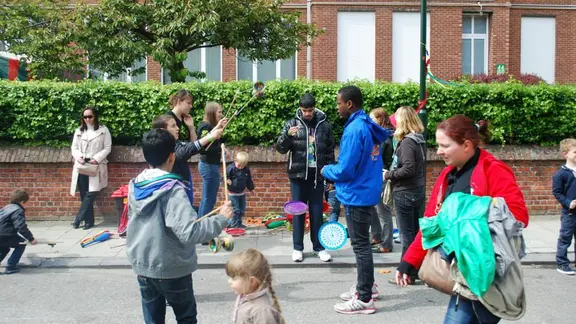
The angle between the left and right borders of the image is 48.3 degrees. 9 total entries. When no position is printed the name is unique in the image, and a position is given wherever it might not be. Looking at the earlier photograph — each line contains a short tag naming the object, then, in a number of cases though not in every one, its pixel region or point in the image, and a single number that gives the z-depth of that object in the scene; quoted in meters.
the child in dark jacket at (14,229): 7.22
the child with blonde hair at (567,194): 7.15
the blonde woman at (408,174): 6.56
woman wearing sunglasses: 9.78
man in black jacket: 7.60
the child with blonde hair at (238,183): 9.61
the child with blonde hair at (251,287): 3.46
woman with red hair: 3.48
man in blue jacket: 5.74
